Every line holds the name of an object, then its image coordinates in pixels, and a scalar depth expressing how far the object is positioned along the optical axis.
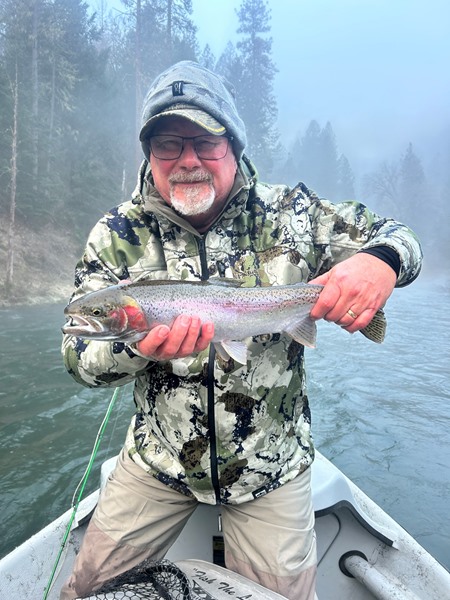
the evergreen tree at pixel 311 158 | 99.75
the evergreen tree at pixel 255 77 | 57.41
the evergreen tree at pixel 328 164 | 100.12
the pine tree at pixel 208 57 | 58.66
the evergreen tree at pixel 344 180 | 100.50
